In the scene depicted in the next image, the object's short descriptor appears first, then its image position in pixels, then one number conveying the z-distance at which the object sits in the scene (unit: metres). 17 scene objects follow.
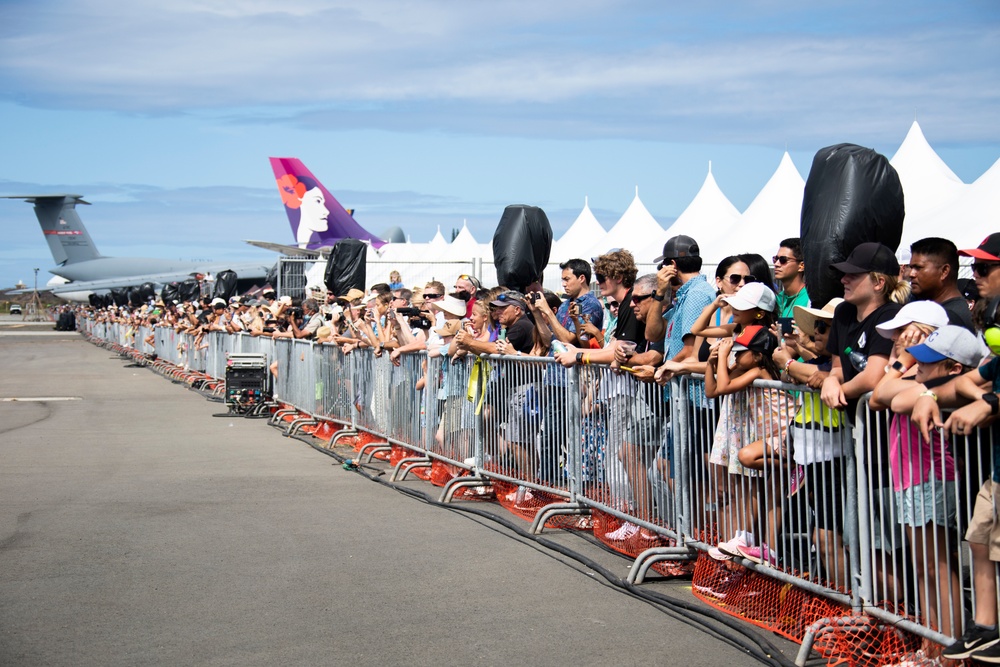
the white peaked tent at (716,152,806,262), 23.02
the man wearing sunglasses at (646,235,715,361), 7.32
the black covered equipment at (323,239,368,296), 18.69
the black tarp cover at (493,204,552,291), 11.35
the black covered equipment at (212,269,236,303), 34.41
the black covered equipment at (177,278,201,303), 45.03
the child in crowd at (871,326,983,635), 4.50
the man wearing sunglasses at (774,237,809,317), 7.15
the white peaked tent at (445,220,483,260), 40.09
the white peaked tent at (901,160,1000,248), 16.72
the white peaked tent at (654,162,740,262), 28.23
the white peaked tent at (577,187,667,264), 32.06
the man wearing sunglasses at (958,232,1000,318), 5.80
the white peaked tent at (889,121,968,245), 19.76
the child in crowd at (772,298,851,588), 5.22
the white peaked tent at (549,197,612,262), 35.97
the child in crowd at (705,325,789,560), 5.77
